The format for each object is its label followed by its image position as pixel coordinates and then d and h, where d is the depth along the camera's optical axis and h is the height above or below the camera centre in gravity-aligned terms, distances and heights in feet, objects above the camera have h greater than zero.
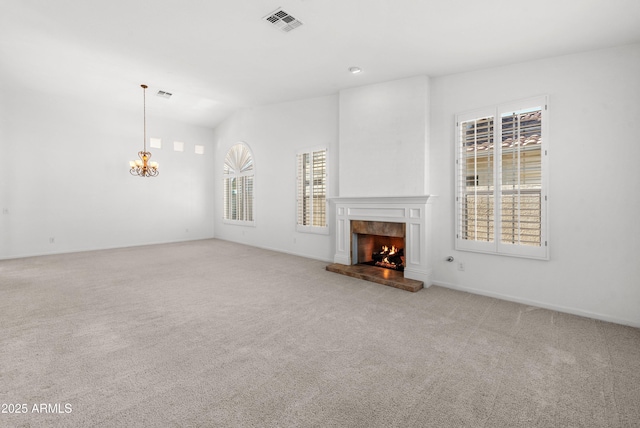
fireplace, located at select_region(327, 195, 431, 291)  13.71 -1.48
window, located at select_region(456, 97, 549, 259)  11.35 +1.29
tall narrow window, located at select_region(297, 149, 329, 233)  19.43 +1.29
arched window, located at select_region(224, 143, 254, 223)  25.76 +2.37
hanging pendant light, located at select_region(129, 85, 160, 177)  20.59 +3.32
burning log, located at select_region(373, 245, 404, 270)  16.11 -2.72
